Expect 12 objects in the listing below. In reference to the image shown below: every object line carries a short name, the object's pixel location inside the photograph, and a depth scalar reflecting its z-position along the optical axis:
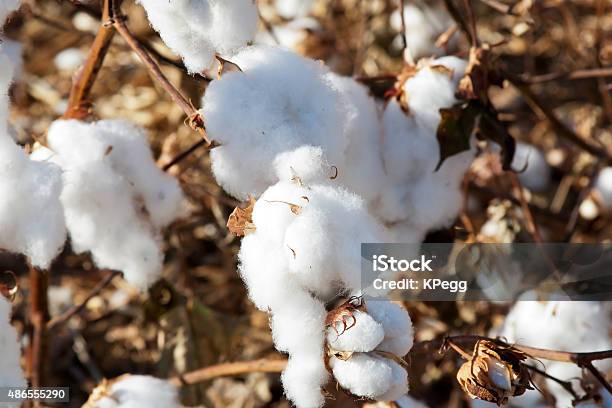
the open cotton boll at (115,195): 0.68
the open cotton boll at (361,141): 0.67
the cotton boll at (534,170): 1.02
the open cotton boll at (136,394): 0.69
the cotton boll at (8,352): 0.64
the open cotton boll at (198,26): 0.62
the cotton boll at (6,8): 0.62
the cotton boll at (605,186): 0.91
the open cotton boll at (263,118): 0.61
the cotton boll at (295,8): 1.11
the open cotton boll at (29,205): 0.64
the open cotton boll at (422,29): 1.07
